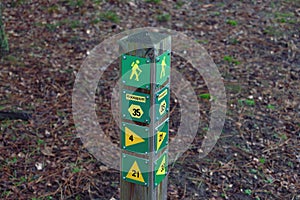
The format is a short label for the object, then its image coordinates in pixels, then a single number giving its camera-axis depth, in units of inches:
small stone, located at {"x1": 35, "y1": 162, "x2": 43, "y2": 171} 146.9
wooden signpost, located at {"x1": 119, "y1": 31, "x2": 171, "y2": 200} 82.9
